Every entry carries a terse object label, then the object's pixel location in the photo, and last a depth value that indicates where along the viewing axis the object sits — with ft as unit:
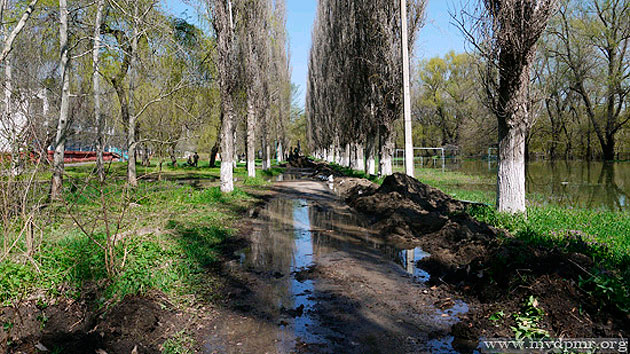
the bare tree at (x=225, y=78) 47.67
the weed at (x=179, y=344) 11.51
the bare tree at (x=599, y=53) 90.07
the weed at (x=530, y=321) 11.51
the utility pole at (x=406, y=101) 43.05
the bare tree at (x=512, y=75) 27.35
